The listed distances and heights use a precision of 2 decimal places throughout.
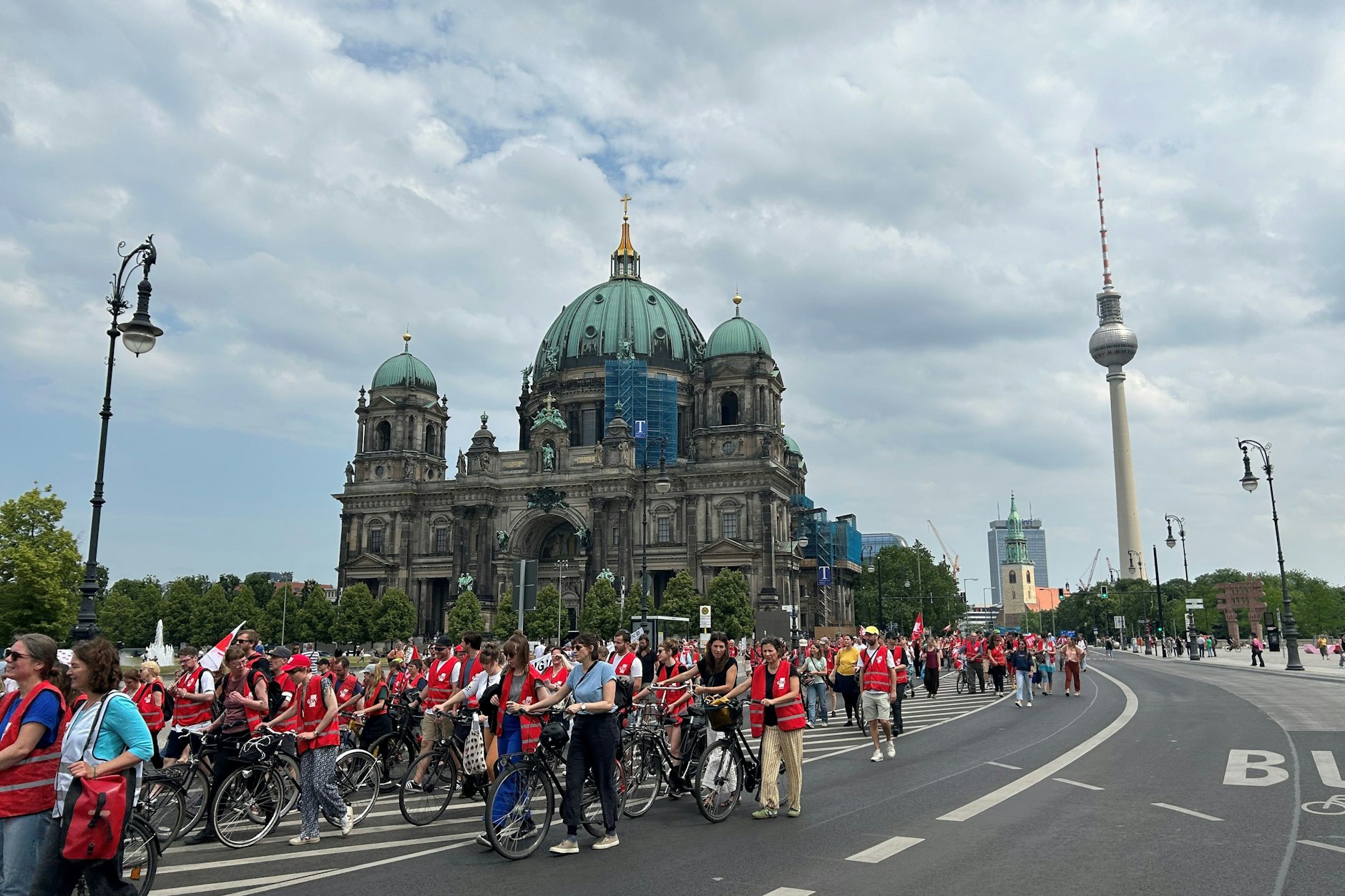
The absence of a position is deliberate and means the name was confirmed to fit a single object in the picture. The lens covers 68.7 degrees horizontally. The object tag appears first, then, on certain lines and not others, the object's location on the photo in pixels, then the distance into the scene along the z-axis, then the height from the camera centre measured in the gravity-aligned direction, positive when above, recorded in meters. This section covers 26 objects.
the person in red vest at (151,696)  11.41 -0.89
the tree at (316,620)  79.19 -0.12
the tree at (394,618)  77.75 +0.01
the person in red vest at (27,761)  5.67 -0.81
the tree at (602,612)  65.88 +0.31
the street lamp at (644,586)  38.64 +1.24
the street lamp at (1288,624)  42.53 -0.51
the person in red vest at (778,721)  10.70 -1.14
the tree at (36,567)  45.84 +2.51
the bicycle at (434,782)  10.93 -1.88
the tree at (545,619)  69.75 -0.10
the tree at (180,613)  81.00 +0.53
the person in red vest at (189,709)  11.64 -1.07
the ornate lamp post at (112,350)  17.06 +4.78
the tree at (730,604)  66.88 +0.80
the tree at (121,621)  82.12 -0.08
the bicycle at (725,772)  10.59 -1.71
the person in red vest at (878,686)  15.70 -1.16
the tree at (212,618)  79.06 +0.09
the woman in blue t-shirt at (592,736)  9.35 -1.13
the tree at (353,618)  77.62 +0.03
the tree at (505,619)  70.25 -0.14
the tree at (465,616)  72.44 +0.14
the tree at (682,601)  67.44 +1.08
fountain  60.12 -2.11
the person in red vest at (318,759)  9.89 -1.41
